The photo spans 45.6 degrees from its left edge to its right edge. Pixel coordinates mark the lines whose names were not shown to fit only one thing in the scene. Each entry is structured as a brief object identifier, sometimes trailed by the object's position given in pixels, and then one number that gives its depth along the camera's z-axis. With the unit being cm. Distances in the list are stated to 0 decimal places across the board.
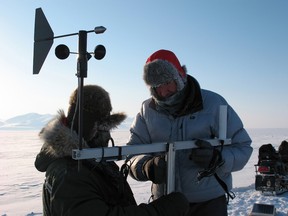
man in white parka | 222
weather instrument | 151
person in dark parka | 149
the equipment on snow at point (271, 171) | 702
